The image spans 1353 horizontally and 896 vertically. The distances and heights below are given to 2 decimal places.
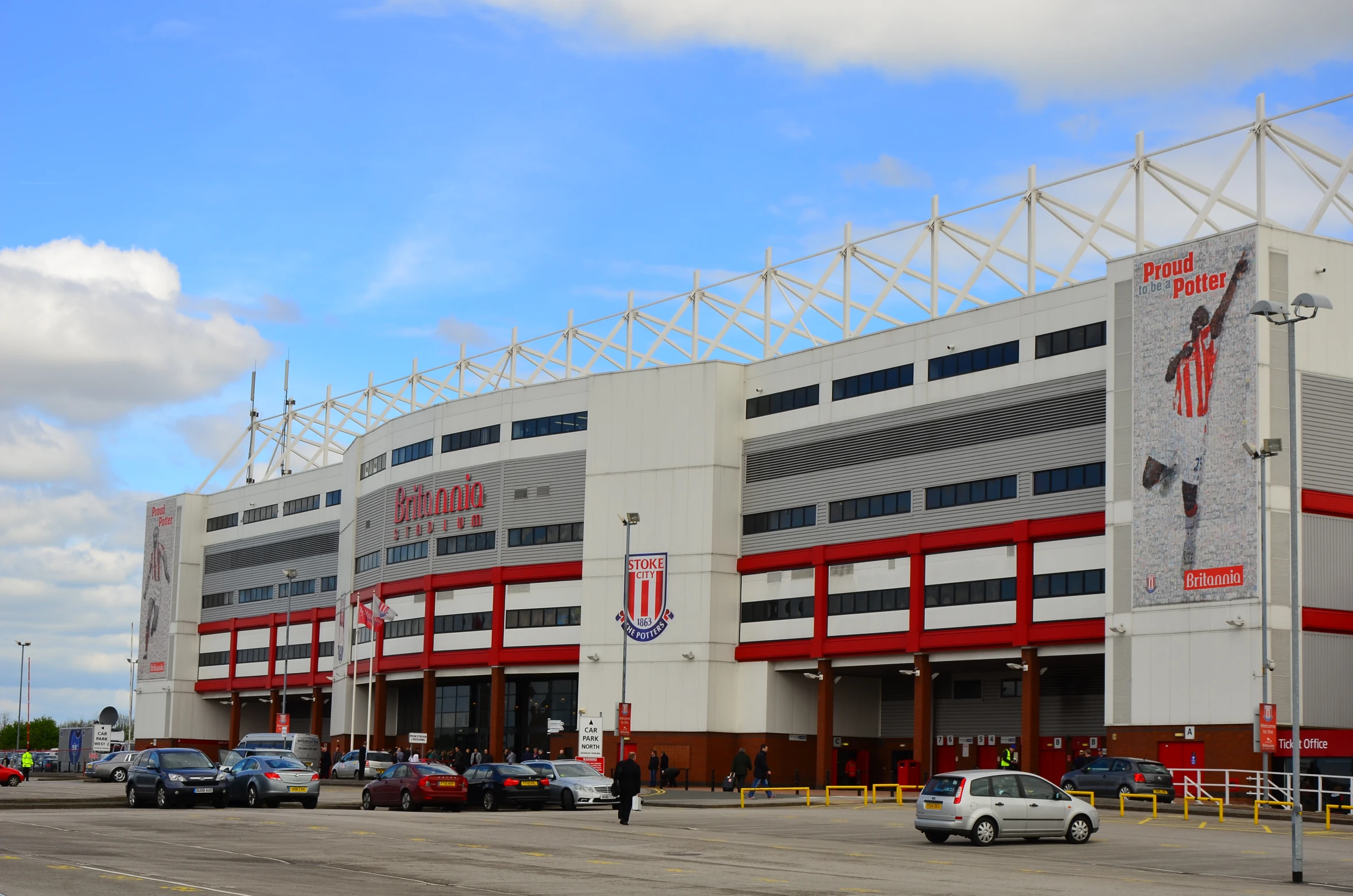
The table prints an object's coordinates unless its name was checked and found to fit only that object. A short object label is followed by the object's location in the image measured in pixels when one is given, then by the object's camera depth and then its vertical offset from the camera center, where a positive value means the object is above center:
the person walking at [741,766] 65.94 -4.47
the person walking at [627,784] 40.53 -3.31
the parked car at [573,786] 50.22 -4.19
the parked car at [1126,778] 52.19 -3.62
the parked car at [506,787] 49.22 -4.17
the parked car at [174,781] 45.44 -3.94
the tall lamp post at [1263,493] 49.38 +5.34
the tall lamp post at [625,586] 65.75 +3.02
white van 87.62 -5.55
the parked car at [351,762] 80.25 -5.89
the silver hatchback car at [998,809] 34.66 -3.14
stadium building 58.78 +5.31
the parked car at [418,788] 48.09 -4.18
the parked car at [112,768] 75.38 -6.03
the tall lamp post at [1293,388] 30.27 +5.30
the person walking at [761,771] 62.59 -4.43
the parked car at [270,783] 47.12 -4.06
